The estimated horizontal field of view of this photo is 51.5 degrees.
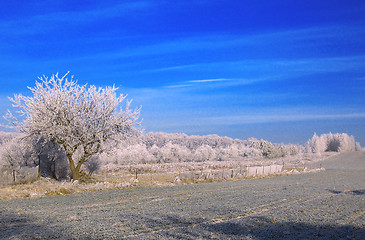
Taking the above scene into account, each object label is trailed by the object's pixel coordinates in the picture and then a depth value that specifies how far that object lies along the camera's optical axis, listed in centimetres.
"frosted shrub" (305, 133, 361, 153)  17508
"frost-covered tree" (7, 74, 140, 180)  2831
